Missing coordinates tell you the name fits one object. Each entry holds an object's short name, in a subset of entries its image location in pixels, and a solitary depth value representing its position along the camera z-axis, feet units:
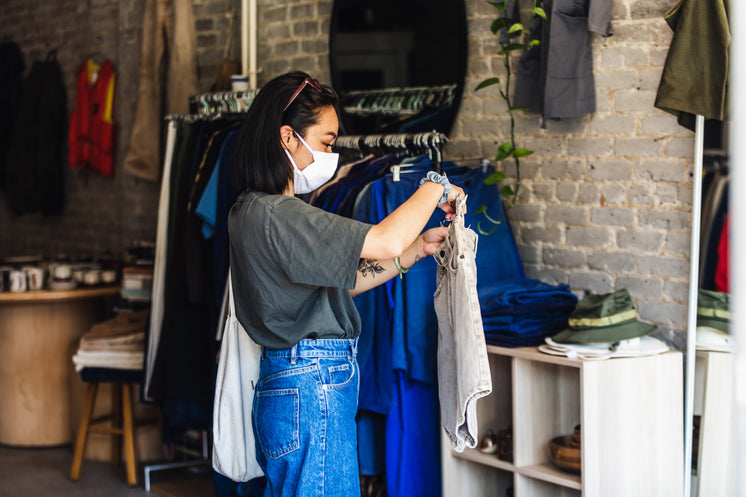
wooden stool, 12.97
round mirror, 11.25
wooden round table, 14.94
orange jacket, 16.80
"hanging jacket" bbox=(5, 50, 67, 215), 18.81
